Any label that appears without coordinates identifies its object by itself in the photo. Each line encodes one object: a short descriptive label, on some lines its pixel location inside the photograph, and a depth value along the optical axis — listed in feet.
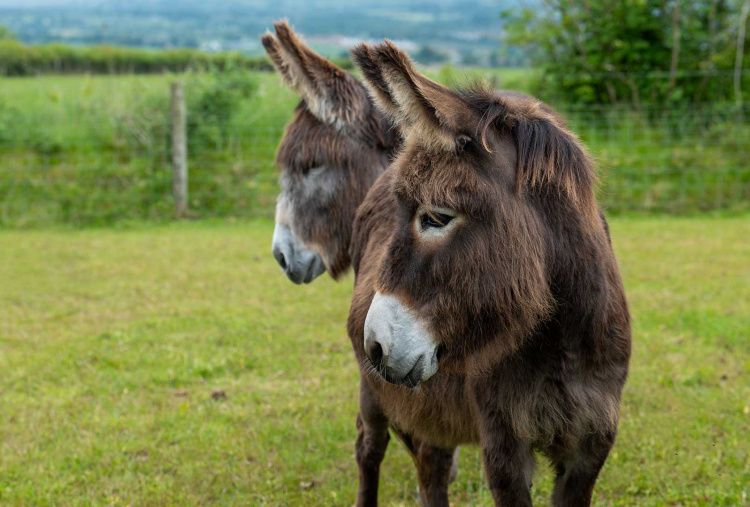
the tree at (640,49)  39.34
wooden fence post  36.27
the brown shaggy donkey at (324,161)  12.48
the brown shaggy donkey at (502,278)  6.91
